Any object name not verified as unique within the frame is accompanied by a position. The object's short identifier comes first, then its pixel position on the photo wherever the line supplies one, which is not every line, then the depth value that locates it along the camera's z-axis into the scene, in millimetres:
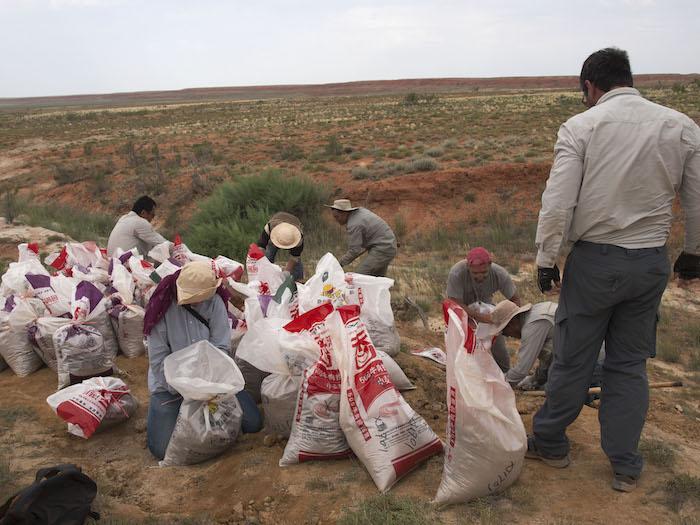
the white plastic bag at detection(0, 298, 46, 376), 4438
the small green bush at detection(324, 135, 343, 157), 18422
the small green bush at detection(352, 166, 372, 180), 14500
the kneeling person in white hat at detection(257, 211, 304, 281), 4977
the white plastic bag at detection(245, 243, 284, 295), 4352
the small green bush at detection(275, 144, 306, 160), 18631
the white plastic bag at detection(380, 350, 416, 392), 3430
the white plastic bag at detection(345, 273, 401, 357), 3992
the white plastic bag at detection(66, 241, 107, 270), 5203
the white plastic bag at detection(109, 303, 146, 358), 4574
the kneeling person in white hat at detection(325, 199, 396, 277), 5500
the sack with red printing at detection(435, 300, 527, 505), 2408
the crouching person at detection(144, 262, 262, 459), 3178
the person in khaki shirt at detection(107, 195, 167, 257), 5556
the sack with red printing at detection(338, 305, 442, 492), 2717
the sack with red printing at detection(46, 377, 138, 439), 3459
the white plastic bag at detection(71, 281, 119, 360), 4148
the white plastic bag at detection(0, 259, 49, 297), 4738
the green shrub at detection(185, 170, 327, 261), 9703
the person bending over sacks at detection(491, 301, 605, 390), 3543
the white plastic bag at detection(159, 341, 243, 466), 3100
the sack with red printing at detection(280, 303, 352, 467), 2930
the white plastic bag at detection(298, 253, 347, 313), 3447
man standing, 2385
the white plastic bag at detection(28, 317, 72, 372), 4328
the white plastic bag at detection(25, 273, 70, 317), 4469
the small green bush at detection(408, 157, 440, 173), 14648
